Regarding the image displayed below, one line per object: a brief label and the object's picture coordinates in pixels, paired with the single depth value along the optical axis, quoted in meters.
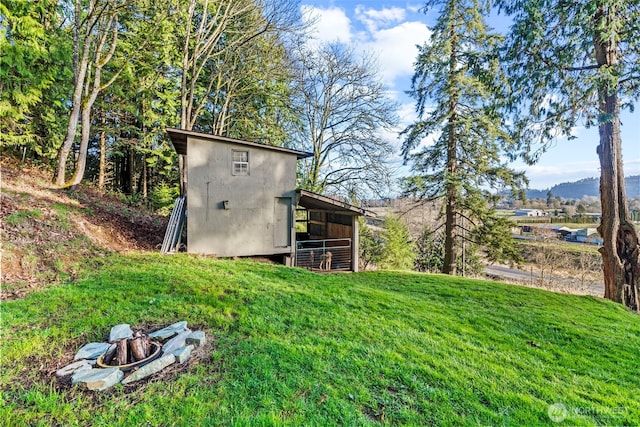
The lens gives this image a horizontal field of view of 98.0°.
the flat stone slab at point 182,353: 3.10
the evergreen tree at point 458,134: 12.16
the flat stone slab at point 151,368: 2.77
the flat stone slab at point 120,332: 3.39
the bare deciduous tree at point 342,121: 17.19
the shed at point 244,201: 9.11
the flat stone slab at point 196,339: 3.43
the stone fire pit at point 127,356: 2.71
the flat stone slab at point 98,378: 2.61
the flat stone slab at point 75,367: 2.78
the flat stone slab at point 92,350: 3.04
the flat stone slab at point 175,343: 3.22
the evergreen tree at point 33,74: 9.23
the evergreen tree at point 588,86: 7.04
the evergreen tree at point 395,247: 20.30
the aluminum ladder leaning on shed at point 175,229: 8.90
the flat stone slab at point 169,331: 3.51
